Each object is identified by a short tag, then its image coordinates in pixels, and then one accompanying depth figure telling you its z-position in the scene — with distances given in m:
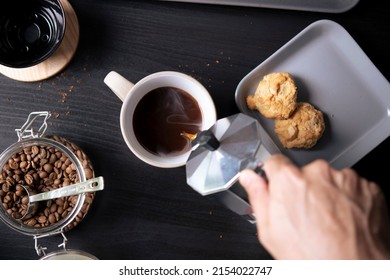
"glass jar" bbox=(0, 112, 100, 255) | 0.93
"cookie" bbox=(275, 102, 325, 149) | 0.94
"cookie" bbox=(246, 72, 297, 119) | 0.94
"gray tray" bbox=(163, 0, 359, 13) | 0.99
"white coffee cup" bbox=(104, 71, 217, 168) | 0.89
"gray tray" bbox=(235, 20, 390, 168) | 0.98
